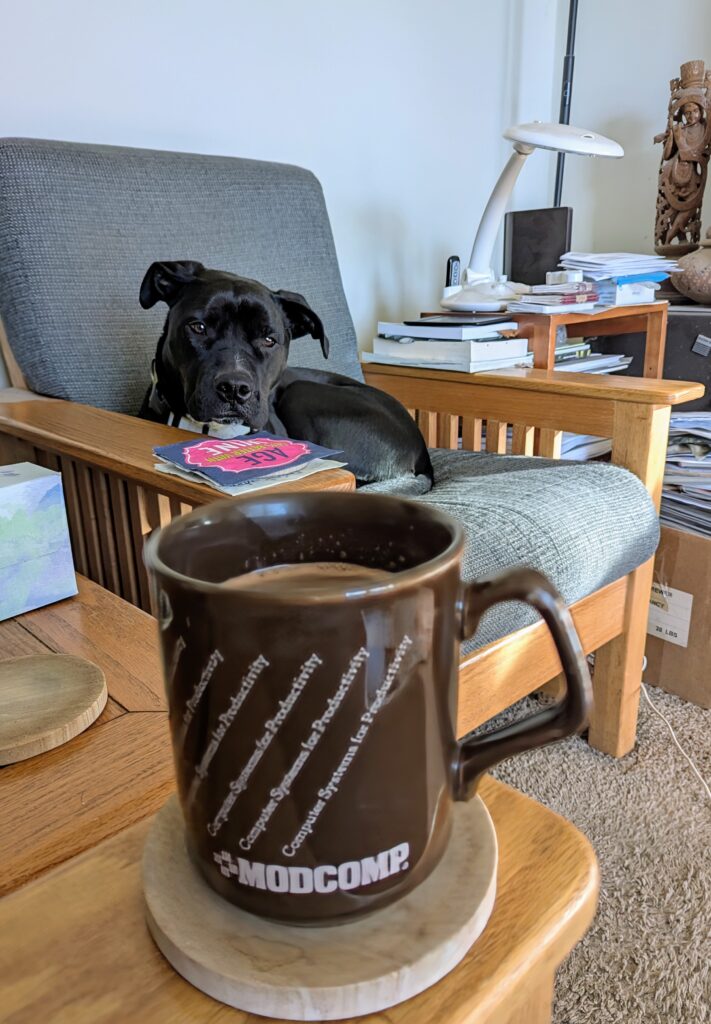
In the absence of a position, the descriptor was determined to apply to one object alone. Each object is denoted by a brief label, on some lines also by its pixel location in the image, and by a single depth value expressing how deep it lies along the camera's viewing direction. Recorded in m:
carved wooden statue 1.93
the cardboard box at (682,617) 1.44
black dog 1.15
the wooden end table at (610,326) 1.59
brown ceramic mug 0.24
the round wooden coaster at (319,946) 0.26
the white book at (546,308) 1.57
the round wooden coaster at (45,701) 0.49
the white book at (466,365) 1.47
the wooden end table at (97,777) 0.42
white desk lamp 1.61
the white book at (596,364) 1.78
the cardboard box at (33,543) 0.72
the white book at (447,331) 1.48
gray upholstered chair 0.97
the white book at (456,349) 1.46
